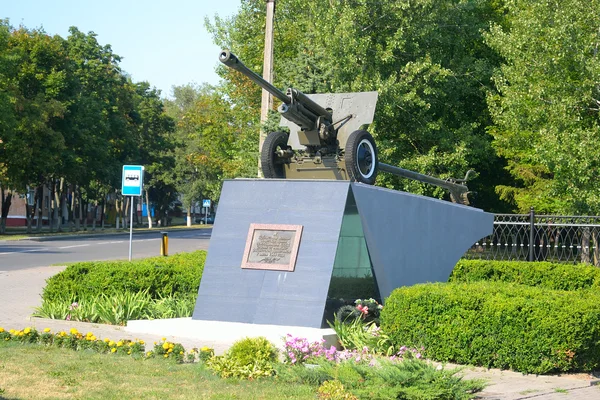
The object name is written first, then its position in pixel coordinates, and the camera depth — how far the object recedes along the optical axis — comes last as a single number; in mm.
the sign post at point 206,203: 74281
